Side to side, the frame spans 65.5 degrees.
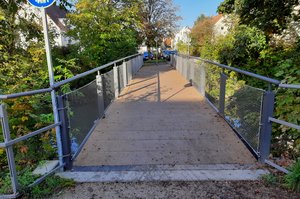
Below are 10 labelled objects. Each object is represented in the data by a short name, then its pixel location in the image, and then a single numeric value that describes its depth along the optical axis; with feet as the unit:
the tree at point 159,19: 97.71
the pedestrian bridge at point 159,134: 8.98
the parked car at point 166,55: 98.95
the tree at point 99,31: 44.01
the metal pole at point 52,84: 8.60
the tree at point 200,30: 102.12
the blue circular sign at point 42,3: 8.07
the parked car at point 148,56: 107.63
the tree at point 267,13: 22.18
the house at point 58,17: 58.03
